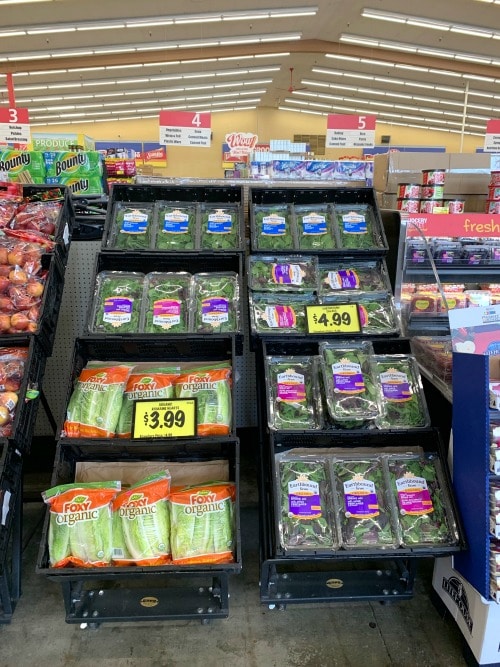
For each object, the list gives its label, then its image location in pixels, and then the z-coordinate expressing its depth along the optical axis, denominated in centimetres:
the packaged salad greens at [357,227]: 257
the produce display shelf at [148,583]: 164
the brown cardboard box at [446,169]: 470
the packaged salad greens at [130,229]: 251
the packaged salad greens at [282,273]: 241
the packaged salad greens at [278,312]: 230
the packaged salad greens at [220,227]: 254
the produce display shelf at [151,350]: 211
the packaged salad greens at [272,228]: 257
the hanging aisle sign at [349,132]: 795
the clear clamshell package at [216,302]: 227
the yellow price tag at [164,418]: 187
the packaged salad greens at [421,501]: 180
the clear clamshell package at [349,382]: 197
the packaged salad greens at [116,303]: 224
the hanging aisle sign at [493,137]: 709
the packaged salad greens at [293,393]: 204
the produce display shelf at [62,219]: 232
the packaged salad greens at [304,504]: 178
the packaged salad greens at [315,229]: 258
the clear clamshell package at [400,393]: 205
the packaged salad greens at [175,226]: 252
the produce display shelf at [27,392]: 183
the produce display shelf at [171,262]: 241
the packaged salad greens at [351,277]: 246
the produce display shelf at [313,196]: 270
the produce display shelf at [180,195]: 265
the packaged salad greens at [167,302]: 226
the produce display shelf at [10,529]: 175
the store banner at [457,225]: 246
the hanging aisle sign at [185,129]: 759
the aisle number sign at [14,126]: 769
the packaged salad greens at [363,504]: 179
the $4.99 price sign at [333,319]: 227
